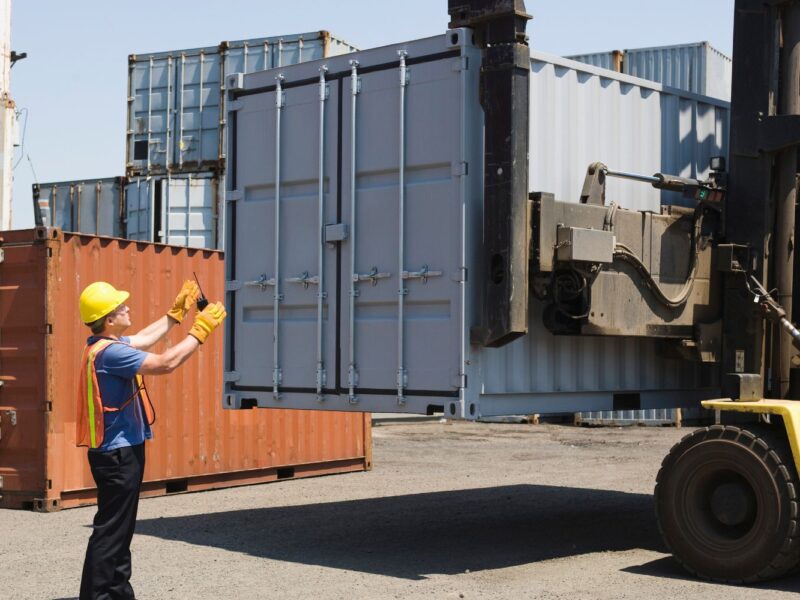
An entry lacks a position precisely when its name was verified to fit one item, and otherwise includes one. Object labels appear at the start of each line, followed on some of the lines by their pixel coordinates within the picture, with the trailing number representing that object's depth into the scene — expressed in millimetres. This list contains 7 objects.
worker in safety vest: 6984
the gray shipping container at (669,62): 19348
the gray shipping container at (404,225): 8609
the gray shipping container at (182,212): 19641
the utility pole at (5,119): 19734
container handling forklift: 8258
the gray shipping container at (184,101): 19906
